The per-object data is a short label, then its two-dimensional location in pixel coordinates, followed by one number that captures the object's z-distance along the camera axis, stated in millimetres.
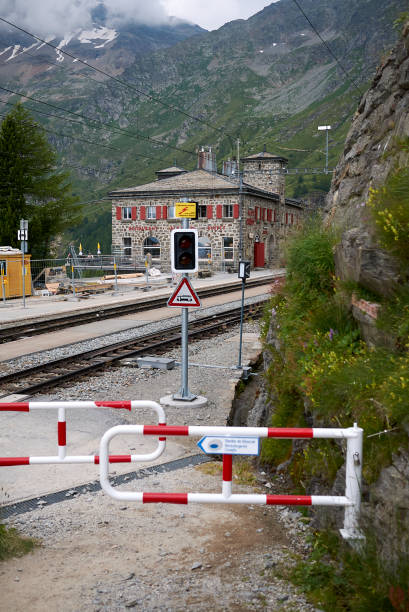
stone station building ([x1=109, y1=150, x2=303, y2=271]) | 46938
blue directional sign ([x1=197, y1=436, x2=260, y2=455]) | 4176
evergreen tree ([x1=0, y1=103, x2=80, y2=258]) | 35844
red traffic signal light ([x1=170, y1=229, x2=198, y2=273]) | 9109
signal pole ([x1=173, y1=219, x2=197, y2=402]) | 9695
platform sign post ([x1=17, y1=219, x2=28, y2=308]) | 23328
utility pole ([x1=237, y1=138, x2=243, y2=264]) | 45906
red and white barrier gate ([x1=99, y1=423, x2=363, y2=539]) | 4082
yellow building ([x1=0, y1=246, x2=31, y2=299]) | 26812
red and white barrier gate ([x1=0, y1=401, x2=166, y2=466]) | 4770
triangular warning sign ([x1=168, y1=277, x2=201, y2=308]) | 9547
